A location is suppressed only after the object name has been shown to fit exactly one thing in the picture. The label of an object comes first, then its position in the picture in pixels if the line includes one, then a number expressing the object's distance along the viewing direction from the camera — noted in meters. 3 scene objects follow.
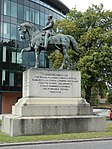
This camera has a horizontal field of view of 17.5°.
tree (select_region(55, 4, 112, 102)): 38.91
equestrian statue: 21.00
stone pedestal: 18.25
